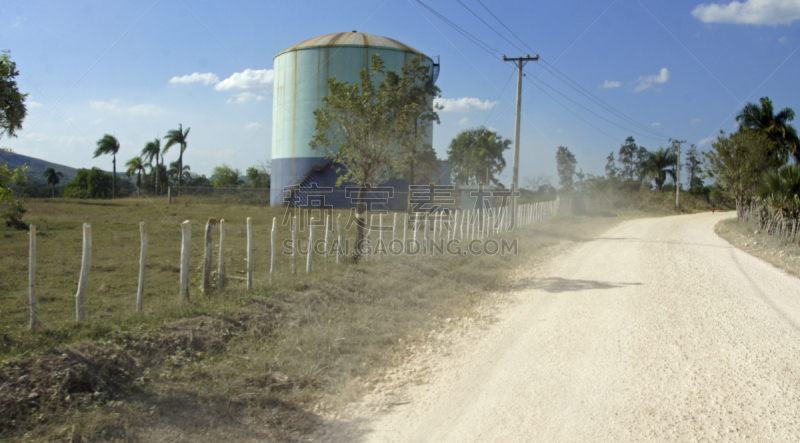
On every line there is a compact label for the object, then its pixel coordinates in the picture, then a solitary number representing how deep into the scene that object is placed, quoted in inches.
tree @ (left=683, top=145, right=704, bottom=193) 2620.3
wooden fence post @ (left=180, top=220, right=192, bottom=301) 264.9
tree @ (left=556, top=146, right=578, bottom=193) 2144.4
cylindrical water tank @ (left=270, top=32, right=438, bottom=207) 1444.4
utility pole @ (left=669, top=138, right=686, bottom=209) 1893.5
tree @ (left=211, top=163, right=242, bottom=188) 2220.7
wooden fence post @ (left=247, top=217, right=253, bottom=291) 322.3
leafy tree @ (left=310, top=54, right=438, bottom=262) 439.8
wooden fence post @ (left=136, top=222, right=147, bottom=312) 245.6
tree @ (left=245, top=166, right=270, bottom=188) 2114.2
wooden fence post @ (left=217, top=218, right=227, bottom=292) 301.4
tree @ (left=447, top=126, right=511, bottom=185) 2320.4
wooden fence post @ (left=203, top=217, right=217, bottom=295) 294.4
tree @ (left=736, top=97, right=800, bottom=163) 1219.1
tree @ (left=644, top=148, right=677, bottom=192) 2363.4
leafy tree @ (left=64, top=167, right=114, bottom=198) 2115.7
